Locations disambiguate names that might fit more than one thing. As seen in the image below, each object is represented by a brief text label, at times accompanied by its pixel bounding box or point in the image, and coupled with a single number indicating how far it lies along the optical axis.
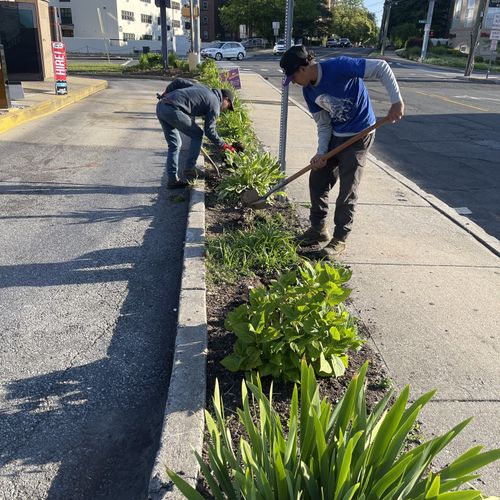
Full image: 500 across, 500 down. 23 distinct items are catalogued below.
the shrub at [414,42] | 61.61
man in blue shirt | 3.95
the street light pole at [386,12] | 55.44
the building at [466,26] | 50.41
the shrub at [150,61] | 25.67
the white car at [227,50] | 43.94
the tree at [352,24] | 92.25
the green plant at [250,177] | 5.55
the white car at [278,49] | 51.82
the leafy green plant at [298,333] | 2.64
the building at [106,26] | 54.94
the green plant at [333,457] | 1.59
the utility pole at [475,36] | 31.83
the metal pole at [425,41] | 46.59
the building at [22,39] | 13.33
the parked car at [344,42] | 81.12
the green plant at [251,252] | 4.02
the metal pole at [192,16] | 22.87
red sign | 14.03
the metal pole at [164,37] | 23.98
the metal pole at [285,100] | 5.61
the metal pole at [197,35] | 24.23
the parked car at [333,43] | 80.26
